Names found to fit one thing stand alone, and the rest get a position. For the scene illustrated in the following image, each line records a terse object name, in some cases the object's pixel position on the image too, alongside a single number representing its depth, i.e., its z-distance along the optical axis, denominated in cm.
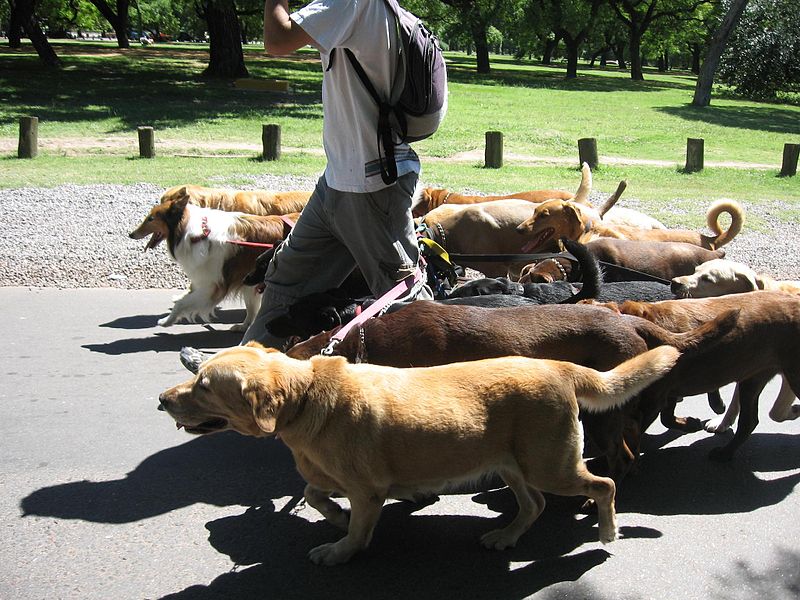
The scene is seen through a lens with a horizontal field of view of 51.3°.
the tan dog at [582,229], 816
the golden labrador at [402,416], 383
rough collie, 796
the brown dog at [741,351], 499
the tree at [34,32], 3512
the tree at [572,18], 5312
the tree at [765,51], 4131
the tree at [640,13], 5588
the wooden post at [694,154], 1902
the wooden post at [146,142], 1812
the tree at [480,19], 4722
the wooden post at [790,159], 1884
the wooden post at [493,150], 1875
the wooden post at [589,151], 1856
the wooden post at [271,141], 1797
